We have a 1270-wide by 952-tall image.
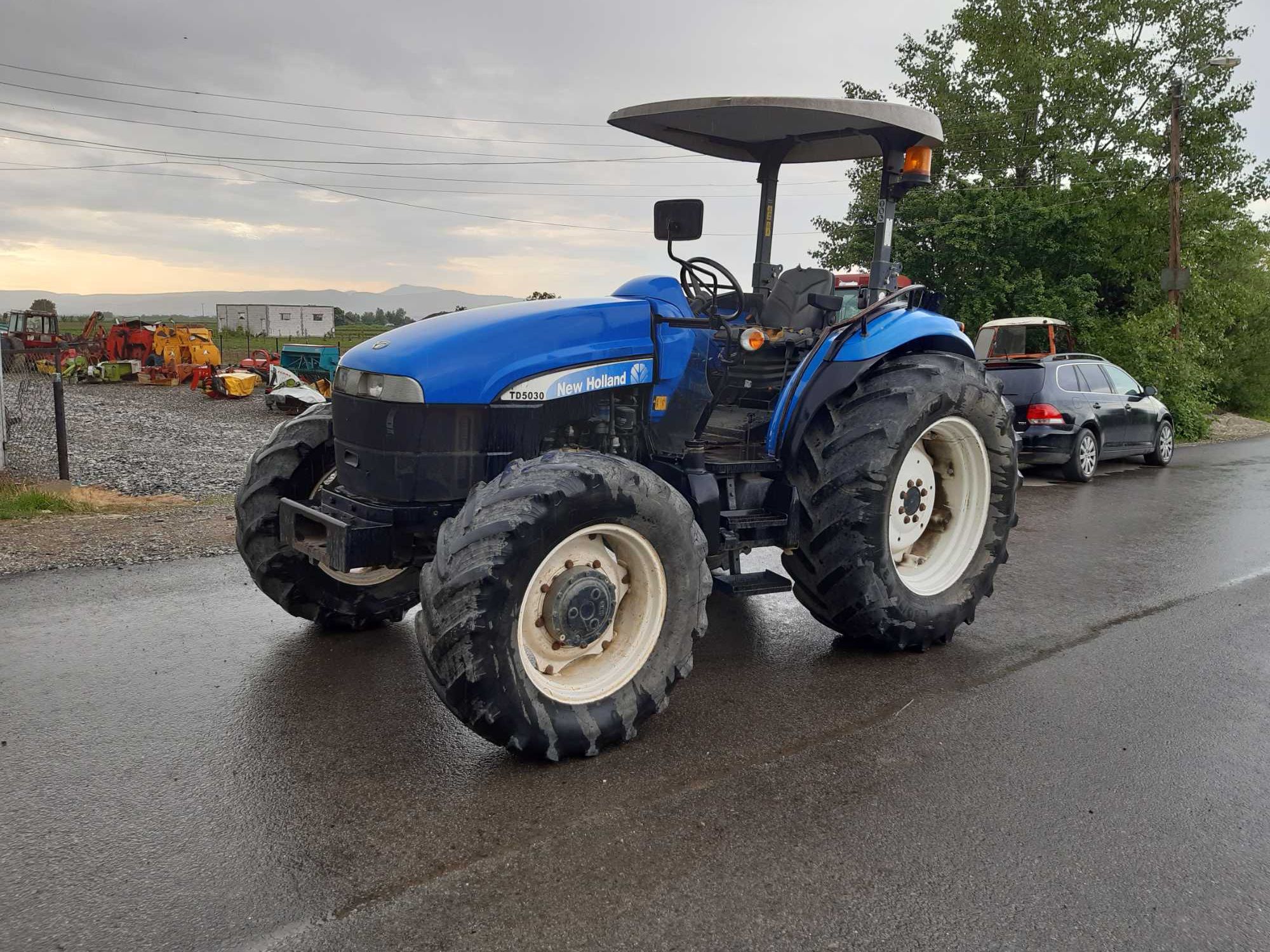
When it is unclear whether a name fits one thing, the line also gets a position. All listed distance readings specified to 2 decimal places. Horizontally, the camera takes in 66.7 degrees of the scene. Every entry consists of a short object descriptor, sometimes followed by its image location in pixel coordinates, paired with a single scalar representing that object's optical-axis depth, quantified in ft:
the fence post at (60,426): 28.35
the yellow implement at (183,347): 88.38
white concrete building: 217.97
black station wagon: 38.73
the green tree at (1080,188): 71.00
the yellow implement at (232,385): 73.05
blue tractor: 11.24
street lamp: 66.74
